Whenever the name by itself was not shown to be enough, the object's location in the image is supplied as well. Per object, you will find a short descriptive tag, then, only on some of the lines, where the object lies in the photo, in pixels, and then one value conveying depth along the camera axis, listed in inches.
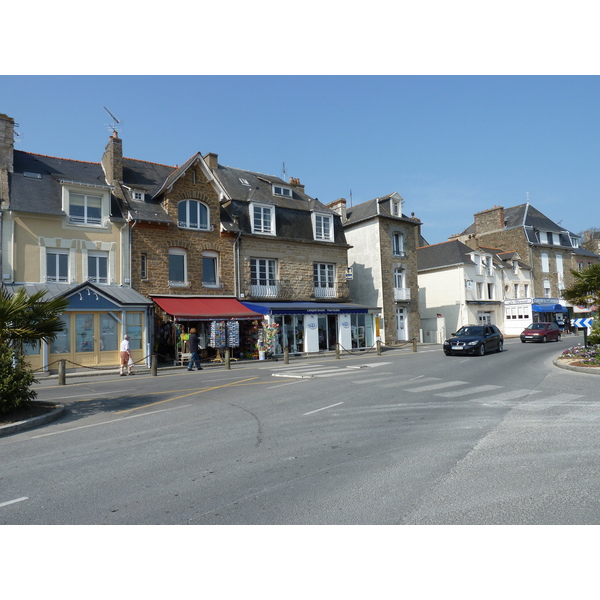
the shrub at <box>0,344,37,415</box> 335.0
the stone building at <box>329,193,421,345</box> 1237.7
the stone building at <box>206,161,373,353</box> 989.8
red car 1222.9
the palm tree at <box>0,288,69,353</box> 361.7
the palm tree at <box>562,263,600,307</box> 603.7
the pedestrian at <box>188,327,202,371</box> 742.5
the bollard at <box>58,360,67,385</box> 582.6
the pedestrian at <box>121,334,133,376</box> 692.1
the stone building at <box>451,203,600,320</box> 1772.9
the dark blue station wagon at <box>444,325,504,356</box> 791.7
